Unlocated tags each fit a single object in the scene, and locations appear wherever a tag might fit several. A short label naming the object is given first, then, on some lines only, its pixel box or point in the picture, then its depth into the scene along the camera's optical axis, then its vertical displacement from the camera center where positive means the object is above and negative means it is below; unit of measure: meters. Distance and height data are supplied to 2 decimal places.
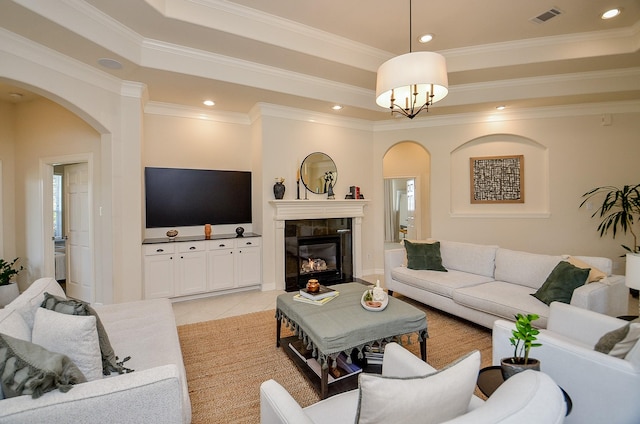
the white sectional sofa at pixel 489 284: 2.68 -0.87
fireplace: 4.95 -0.33
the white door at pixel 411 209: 7.61 -0.05
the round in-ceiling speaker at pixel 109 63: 3.33 +1.63
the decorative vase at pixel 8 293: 4.19 -1.16
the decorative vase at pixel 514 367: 1.42 -0.77
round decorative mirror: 5.25 +0.62
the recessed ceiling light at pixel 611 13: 3.30 +2.12
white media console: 4.23 -0.85
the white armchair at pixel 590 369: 1.45 -0.87
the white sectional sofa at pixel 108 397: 1.15 -0.76
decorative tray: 2.53 -0.83
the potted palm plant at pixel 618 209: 4.53 -0.05
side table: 1.56 -0.94
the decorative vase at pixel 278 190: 4.86 +0.29
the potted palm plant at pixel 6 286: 4.20 -1.07
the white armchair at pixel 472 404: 0.86 -0.62
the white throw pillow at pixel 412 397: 0.91 -0.58
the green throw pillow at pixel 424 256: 4.11 -0.67
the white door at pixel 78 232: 4.50 -0.34
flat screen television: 4.64 +0.19
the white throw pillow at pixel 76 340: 1.46 -0.64
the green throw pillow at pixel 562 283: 2.68 -0.69
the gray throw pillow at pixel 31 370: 1.18 -0.64
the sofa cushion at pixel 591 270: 2.73 -0.59
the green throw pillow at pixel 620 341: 1.52 -0.71
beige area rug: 2.15 -1.36
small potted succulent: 1.43 -0.68
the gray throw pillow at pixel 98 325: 1.65 -0.67
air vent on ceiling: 3.31 +2.14
